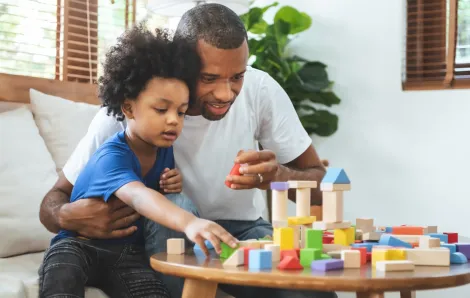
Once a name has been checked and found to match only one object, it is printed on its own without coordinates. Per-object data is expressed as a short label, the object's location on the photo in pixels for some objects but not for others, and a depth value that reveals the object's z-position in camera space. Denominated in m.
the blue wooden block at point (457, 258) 1.80
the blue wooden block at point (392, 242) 1.88
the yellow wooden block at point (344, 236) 1.89
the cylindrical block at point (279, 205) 1.92
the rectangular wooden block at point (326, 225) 1.84
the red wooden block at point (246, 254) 1.75
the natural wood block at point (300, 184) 1.92
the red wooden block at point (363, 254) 1.77
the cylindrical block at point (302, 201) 1.93
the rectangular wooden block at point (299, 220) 1.89
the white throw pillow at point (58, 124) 2.91
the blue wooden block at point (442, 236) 1.97
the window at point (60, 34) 3.37
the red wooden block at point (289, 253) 1.77
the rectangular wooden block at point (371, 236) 1.97
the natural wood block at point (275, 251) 1.77
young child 2.06
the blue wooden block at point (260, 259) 1.72
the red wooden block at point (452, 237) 2.01
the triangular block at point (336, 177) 1.86
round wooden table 1.62
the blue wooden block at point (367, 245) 1.84
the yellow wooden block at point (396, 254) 1.75
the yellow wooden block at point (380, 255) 1.74
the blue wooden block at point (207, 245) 1.88
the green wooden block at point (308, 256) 1.74
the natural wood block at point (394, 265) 1.69
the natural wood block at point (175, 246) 1.89
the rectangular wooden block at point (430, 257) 1.77
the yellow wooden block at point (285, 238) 1.82
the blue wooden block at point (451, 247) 1.85
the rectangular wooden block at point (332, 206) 1.86
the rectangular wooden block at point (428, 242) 1.84
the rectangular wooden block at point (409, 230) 2.03
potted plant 3.95
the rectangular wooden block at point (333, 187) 1.85
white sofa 2.50
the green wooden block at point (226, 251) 1.82
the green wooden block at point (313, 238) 1.81
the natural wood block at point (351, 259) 1.73
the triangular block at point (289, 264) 1.70
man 2.15
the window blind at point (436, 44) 3.78
